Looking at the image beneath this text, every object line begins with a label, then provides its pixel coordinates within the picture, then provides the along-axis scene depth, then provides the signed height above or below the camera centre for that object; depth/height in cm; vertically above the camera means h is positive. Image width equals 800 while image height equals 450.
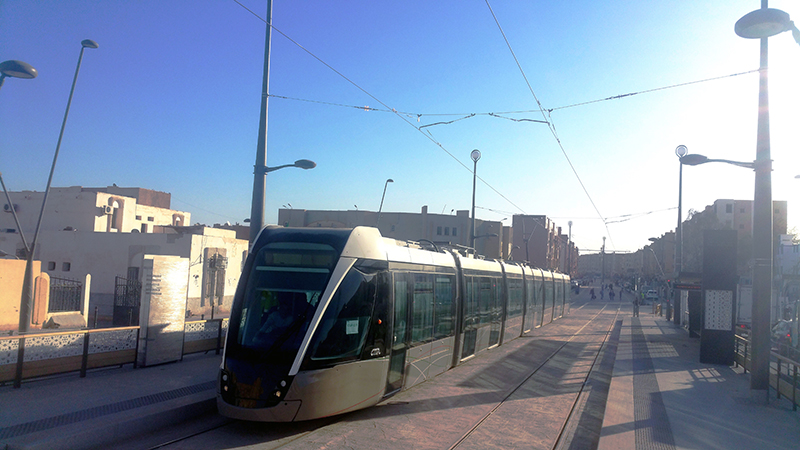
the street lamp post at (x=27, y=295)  1571 -151
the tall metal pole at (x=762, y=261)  1079 +36
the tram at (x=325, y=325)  737 -100
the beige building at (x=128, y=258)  3058 -49
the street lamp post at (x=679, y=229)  3064 +266
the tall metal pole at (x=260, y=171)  1201 +189
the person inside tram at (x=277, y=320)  756 -89
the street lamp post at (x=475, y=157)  2810 +566
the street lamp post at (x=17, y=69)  1180 +384
